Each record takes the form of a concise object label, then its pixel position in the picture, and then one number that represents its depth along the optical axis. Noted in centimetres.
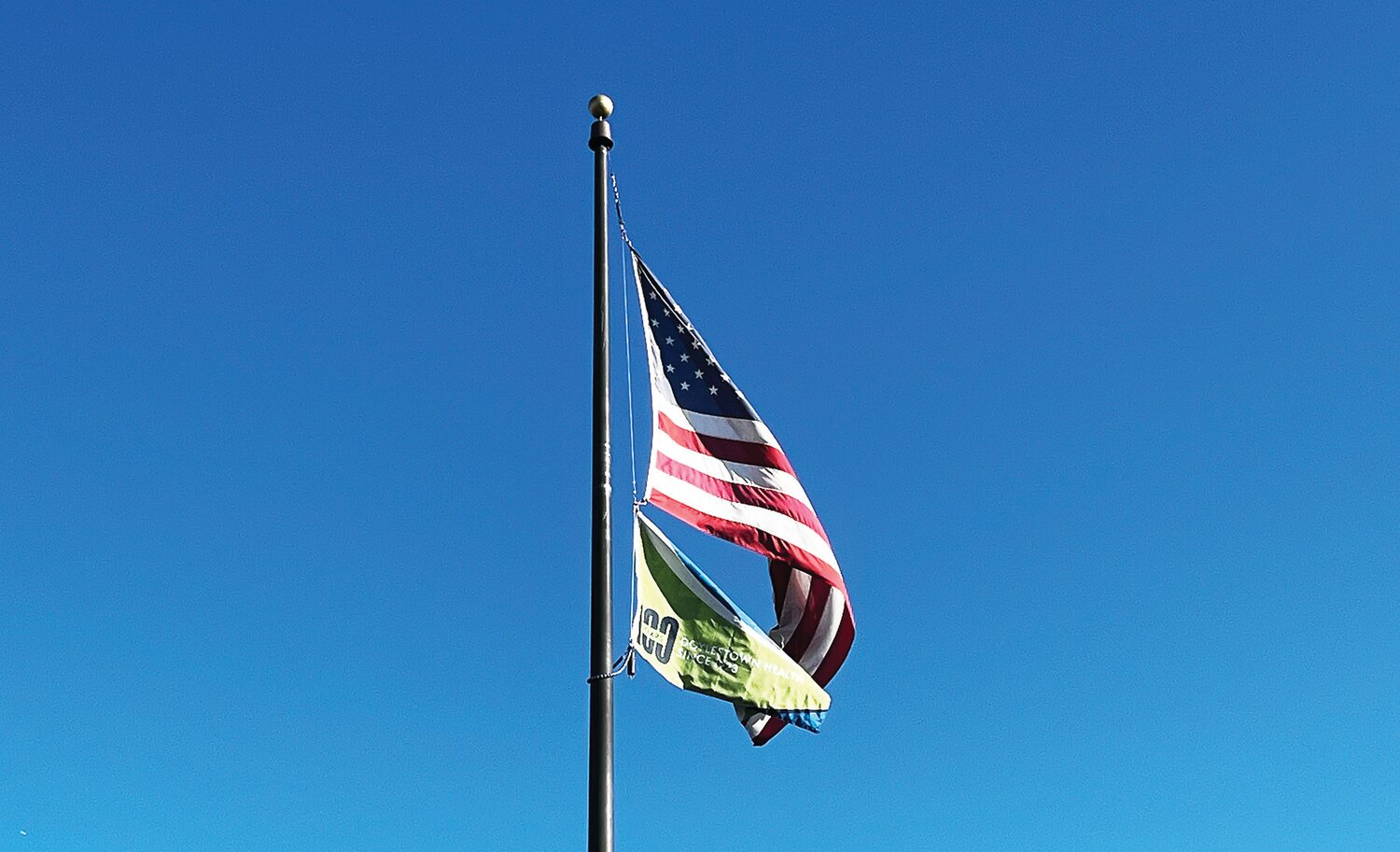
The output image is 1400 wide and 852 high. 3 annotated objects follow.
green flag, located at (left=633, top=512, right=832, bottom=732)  1165
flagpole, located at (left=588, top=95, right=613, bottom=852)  1010
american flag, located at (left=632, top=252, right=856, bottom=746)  1300
